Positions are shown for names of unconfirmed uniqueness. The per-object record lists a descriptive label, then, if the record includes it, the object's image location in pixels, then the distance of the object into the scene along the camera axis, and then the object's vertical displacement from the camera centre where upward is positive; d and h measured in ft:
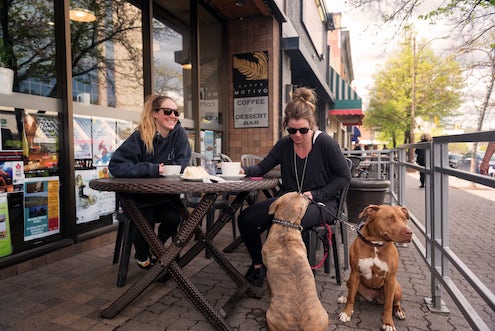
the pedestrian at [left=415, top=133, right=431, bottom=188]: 36.83 +1.92
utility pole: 81.56 +15.83
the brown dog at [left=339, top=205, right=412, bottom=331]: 7.39 -2.36
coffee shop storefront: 10.55 +3.14
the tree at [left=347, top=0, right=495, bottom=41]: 21.22 +9.48
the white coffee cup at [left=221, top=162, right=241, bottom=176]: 8.86 -0.31
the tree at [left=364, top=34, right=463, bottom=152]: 82.17 +17.08
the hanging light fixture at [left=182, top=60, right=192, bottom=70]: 19.70 +5.49
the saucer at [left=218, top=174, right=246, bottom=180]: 8.71 -0.54
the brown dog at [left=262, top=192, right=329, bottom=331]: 5.57 -2.22
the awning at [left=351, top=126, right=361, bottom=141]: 136.11 +9.06
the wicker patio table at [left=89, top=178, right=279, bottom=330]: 6.86 -1.56
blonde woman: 9.10 +0.21
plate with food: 7.57 -0.40
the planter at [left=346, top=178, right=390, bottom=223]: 15.64 -1.85
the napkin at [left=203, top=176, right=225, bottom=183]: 7.34 -0.51
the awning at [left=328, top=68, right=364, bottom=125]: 54.03 +9.27
